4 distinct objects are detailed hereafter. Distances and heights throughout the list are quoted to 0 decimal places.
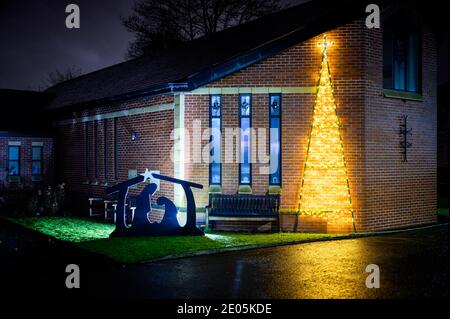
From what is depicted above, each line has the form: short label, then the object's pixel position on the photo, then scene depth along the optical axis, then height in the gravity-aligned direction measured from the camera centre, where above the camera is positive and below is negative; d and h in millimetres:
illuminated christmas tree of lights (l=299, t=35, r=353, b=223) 12602 +239
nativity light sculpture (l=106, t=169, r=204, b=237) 11328 -1178
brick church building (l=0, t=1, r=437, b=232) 12594 +1455
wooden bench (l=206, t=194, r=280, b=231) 12234 -1035
